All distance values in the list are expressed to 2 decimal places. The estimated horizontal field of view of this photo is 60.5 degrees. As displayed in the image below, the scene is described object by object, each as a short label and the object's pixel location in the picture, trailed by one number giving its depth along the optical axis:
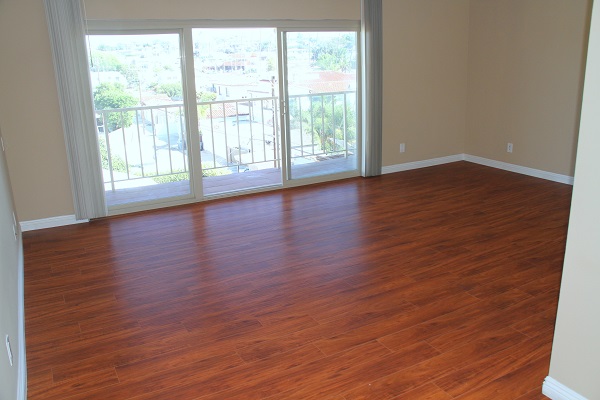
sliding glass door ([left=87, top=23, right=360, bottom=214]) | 5.30
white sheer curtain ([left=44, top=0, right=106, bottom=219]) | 4.67
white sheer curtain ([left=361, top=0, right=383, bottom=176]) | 6.13
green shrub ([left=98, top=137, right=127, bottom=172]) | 5.41
